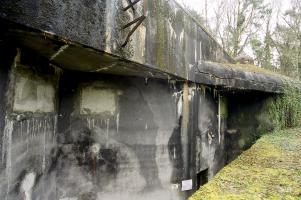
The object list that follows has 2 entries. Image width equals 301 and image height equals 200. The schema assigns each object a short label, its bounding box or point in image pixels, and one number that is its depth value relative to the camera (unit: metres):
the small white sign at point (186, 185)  4.74
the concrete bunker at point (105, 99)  2.49
